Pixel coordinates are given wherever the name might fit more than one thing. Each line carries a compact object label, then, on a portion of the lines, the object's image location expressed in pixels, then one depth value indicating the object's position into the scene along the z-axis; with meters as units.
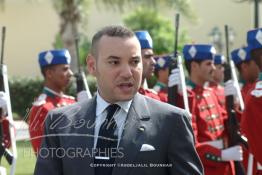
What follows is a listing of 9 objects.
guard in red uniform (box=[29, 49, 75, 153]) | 9.53
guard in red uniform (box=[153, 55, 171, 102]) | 12.43
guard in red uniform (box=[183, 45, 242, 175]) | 8.78
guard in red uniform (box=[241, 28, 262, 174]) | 6.67
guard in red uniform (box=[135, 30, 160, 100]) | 7.96
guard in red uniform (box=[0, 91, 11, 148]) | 9.53
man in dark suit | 4.70
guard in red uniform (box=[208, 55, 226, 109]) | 13.57
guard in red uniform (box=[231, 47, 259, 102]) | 11.14
